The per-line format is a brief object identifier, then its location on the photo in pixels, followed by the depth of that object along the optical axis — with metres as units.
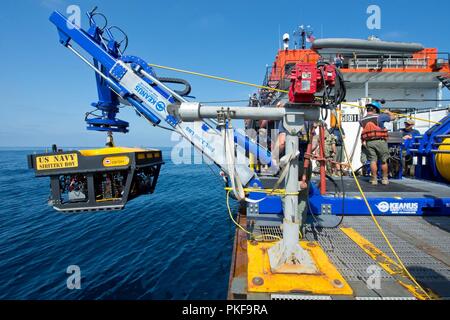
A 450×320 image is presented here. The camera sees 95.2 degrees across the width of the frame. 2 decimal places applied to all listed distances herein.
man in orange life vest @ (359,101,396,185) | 5.01
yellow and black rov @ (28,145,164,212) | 3.33
